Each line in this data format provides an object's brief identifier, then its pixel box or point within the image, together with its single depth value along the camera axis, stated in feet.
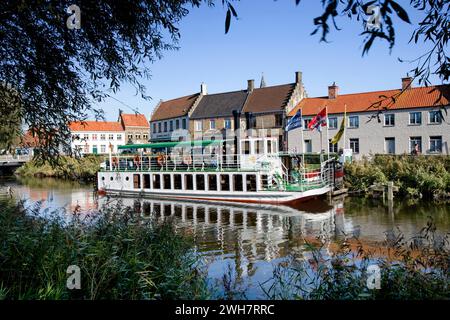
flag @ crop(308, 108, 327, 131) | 96.17
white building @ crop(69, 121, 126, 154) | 282.77
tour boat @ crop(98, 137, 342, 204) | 98.63
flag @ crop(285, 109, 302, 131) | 93.89
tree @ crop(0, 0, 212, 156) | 23.86
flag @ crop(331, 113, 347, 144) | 105.44
